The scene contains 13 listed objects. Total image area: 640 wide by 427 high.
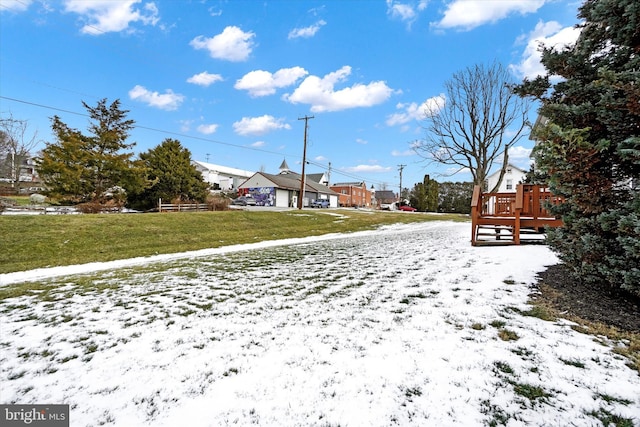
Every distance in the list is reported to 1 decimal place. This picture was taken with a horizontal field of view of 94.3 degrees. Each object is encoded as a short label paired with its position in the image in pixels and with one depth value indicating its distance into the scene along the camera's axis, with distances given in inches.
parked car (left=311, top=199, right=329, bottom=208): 1595.7
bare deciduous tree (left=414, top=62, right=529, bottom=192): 641.0
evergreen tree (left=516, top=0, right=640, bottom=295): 113.2
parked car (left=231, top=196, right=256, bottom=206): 1212.0
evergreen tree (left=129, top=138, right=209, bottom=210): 757.9
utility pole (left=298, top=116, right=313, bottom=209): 1043.9
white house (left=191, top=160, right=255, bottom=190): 2128.2
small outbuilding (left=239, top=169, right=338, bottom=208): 1457.9
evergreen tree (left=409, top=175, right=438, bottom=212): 1697.8
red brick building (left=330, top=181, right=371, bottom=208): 2316.7
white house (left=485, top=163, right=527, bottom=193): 1566.2
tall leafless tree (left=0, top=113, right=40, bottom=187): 1176.4
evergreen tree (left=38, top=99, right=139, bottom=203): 623.8
